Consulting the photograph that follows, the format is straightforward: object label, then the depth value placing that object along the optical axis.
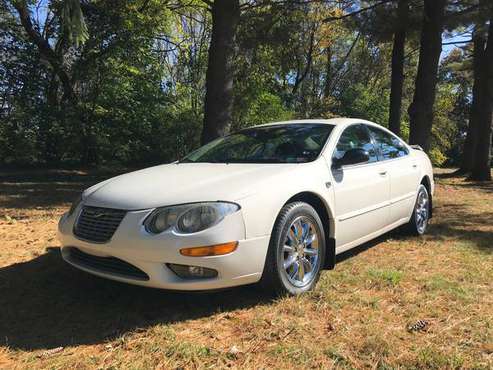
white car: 3.36
